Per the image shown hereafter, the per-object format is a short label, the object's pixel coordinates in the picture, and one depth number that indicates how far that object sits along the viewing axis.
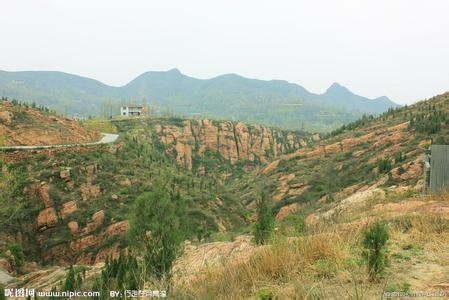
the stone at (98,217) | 22.70
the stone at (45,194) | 23.47
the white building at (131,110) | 88.56
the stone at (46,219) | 22.58
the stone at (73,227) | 22.08
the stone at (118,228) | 21.91
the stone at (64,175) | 25.66
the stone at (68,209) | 23.09
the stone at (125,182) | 26.92
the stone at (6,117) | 33.19
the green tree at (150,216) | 17.41
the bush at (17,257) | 18.30
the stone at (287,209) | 27.59
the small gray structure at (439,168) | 11.95
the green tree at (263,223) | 10.43
